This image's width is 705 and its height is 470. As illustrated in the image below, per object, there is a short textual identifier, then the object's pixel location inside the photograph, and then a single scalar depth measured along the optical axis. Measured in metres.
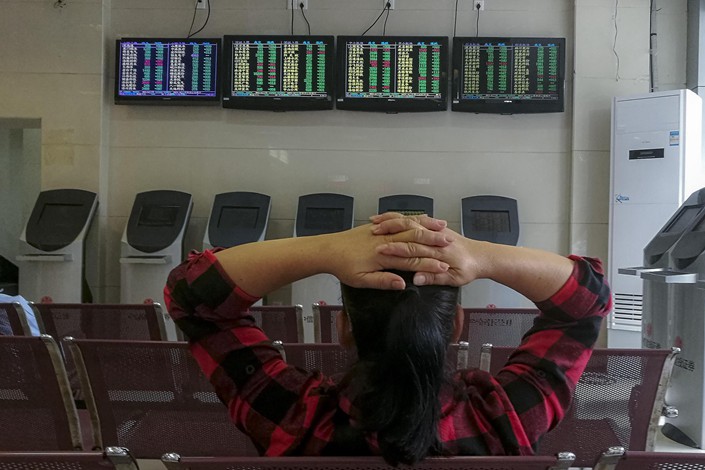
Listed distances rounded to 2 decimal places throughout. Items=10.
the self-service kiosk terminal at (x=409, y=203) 4.93
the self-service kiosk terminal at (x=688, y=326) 2.73
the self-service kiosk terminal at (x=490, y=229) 4.68
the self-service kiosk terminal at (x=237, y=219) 4.71
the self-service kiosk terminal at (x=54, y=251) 4.73
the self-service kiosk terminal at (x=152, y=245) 4.70
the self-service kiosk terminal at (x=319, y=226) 4.77
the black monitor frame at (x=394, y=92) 4.98
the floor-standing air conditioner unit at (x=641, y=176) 4.56
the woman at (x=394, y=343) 0.75
